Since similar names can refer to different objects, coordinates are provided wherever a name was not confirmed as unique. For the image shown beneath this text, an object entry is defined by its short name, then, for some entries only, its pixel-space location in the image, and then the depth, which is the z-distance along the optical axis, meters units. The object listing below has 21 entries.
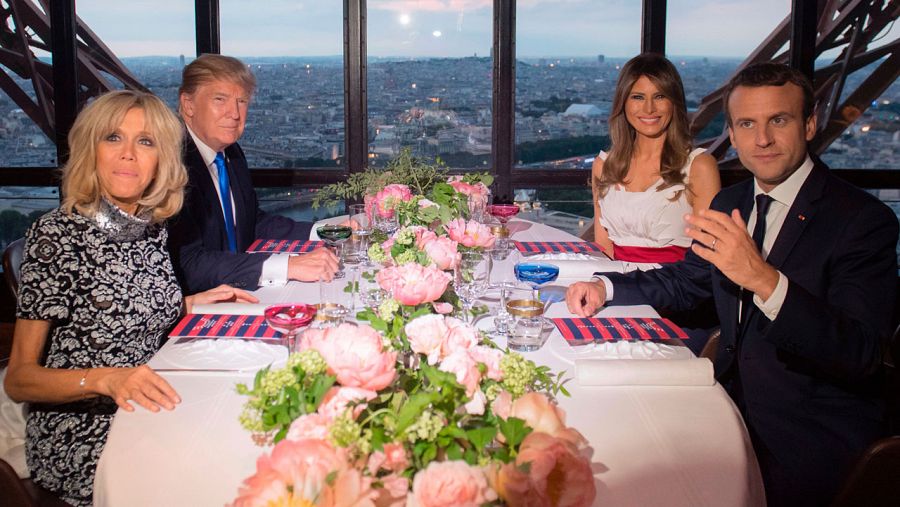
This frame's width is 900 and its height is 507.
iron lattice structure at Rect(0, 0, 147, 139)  4.77
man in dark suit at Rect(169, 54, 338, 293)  2.67
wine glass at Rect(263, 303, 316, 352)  1.96
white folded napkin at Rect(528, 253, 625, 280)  2.71
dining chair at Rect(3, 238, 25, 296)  2.49
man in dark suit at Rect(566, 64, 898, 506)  1.77
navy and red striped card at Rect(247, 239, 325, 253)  3.23
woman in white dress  3.37
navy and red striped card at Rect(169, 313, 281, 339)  1.99
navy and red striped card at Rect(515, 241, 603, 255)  3.16
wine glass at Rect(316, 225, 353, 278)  2.93
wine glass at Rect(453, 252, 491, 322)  2.06
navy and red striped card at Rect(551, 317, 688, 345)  1.98
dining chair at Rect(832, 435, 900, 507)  1.34
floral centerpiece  0.88
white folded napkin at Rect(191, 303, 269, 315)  2.20
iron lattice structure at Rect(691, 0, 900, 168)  4.77
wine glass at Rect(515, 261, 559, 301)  2.51
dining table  1.29
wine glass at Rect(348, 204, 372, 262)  2.86
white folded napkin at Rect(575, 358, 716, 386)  1.67
